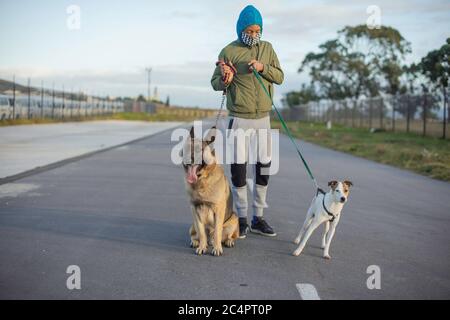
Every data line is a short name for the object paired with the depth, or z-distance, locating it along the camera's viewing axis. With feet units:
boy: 19.77
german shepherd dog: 16.78
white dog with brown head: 17.87
